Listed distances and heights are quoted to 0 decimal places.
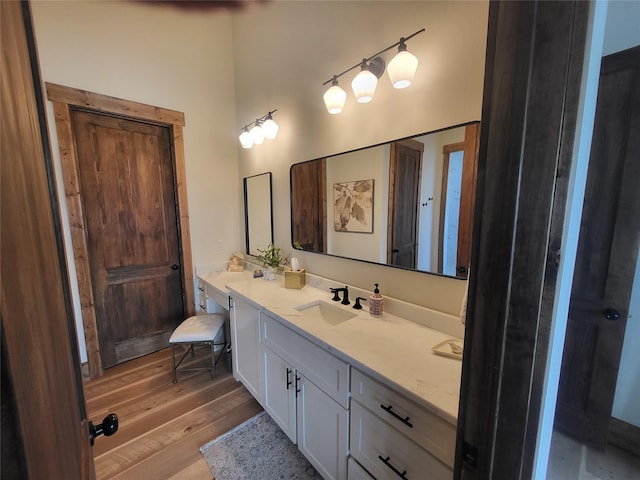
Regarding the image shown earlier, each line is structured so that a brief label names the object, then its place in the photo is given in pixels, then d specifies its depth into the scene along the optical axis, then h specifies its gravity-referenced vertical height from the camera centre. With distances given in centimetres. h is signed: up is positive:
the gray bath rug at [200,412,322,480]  147 -146
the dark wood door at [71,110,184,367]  229 -19
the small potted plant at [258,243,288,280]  237 -46
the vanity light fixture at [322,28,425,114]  126 +70
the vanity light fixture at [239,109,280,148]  223 +70
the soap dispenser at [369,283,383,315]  153 -54
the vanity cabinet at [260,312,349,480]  120 -96
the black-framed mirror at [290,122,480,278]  125 +5
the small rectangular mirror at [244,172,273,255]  260 -2
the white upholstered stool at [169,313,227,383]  215 -101
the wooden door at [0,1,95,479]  32 -11
